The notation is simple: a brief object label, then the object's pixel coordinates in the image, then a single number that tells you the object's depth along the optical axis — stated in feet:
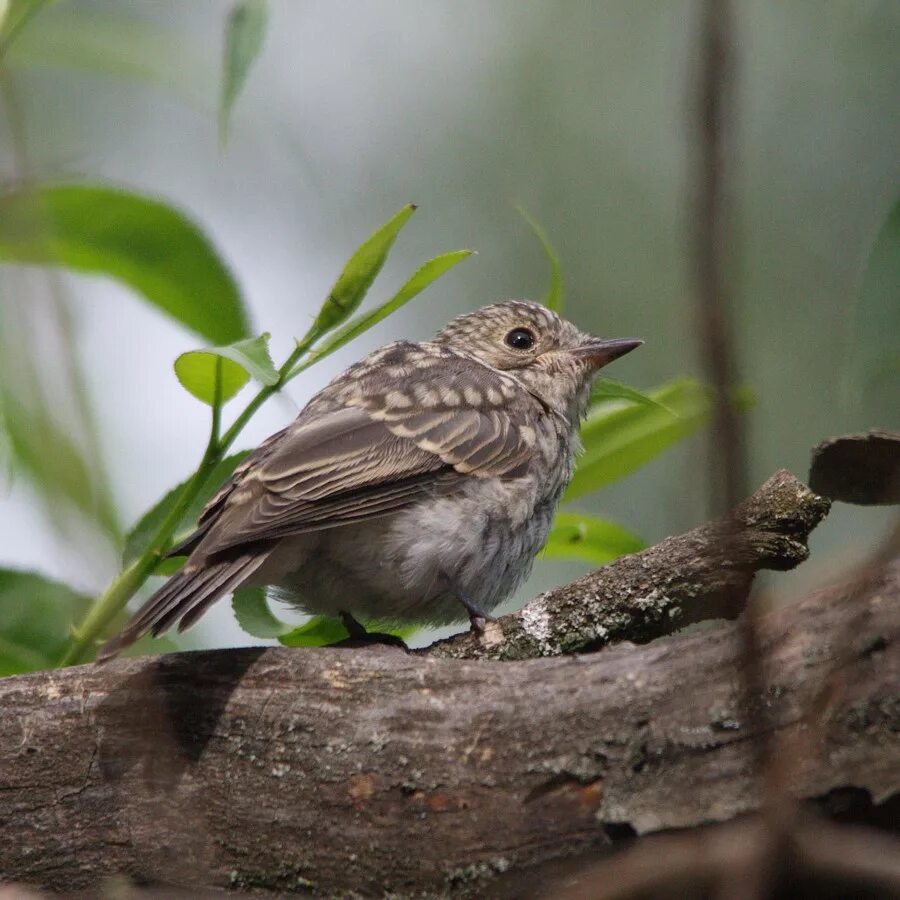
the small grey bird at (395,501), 22.70
